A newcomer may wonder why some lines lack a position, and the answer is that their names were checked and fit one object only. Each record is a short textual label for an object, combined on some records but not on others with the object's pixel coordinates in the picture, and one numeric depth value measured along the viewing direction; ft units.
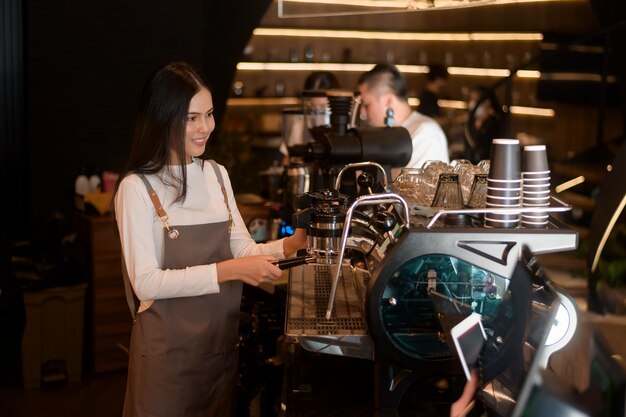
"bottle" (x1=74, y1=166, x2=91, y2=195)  19.03
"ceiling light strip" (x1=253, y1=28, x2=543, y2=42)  31.32
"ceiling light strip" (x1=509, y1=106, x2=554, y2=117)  30.45
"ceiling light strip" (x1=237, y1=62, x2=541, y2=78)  31.04
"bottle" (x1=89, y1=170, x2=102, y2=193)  19.17
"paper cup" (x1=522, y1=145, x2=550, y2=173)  7.37
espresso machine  6.69
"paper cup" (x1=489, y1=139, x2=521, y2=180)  7.25
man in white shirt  16.29
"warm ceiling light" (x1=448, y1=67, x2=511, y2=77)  32.22
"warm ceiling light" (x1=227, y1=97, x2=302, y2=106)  30.71
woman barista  8.66
